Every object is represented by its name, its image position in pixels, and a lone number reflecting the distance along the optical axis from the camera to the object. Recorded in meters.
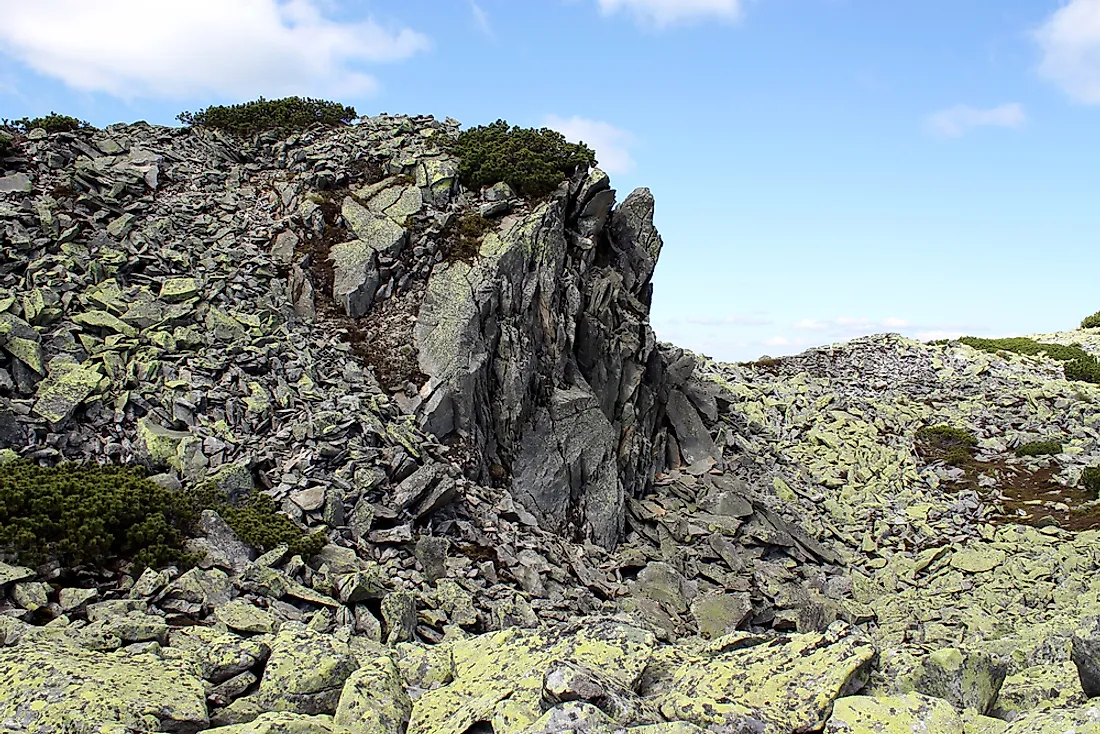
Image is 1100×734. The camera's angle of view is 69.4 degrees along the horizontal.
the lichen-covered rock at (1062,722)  8.20
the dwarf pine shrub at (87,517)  15.71
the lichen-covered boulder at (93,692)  9.42
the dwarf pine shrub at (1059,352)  50.34
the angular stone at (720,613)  23.19
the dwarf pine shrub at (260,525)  18.22
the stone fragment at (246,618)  15.11
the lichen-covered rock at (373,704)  9.95
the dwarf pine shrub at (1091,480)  35.50
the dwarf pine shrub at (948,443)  40.81
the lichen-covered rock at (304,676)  10.94
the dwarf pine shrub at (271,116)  35.88
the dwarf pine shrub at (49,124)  30.28
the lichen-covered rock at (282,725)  9.07
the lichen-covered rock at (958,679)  10.84
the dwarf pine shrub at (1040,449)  40.31
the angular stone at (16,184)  26.45
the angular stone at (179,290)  24.81
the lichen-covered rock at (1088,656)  9.96
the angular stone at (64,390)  19.75
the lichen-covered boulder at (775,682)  9.55
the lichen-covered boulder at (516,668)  9.43
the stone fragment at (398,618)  16.89
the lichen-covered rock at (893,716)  8.99
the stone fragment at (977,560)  30.22
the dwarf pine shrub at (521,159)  31.34
